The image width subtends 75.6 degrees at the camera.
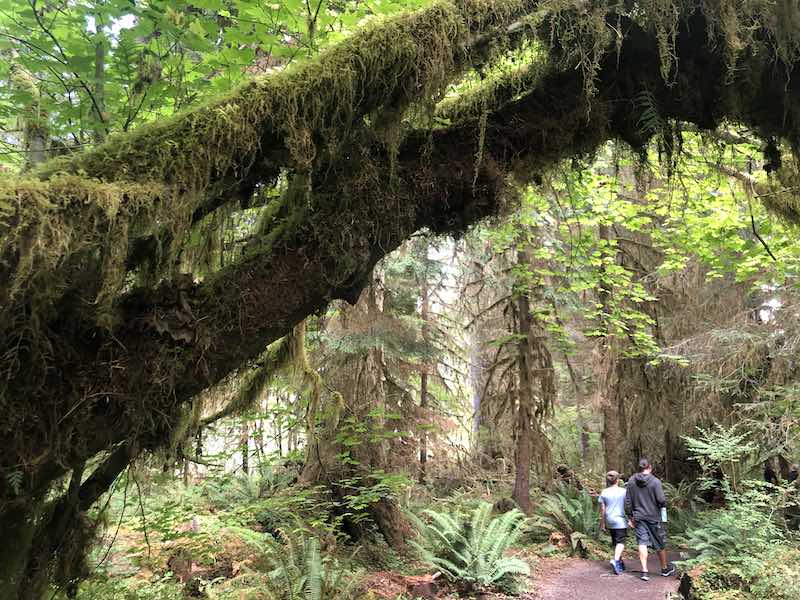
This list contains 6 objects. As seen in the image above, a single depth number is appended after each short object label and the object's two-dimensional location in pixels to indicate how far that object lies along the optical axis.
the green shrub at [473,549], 7.62
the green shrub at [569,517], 11.20
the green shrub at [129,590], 4.23
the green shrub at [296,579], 5.61
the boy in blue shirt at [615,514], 8.73
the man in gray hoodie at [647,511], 8.25
